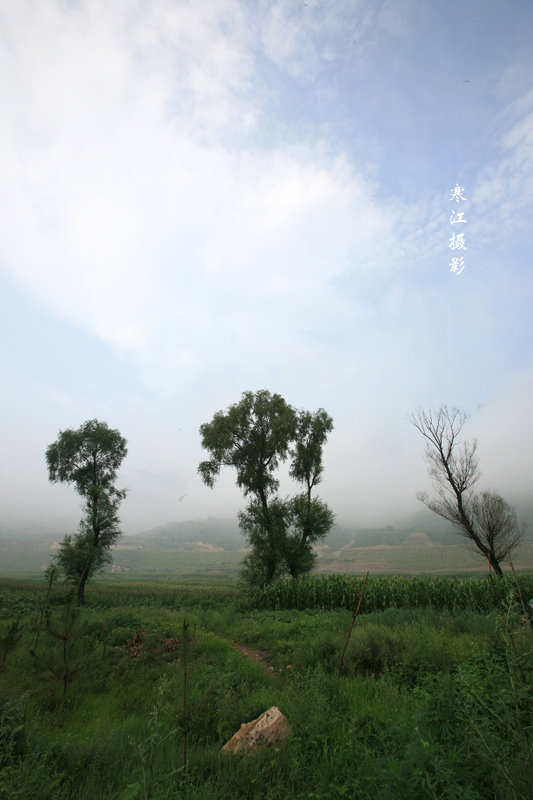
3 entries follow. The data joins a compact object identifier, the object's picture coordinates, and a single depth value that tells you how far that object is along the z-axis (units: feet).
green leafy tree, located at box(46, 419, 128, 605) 73.67
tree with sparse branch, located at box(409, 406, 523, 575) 65.10
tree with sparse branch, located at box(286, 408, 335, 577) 78.32
